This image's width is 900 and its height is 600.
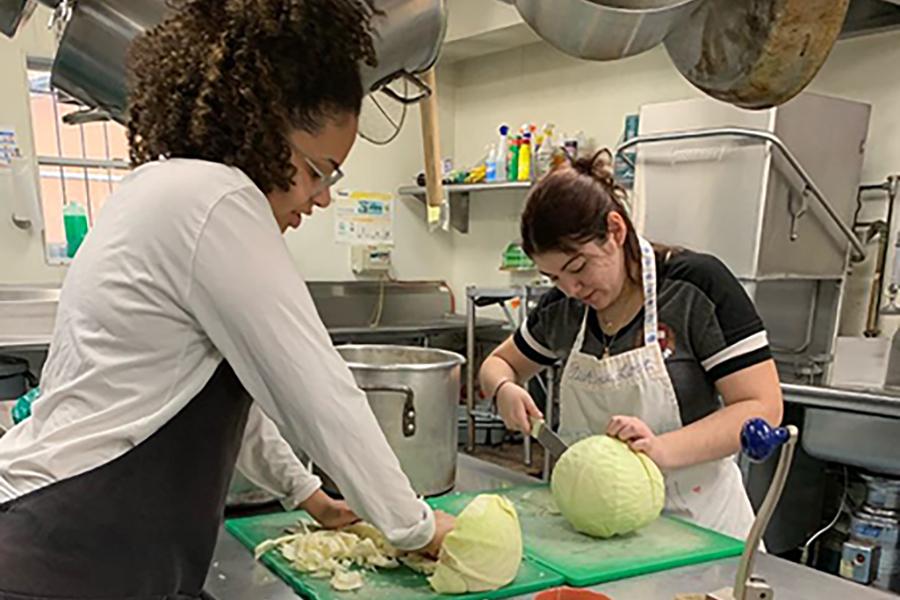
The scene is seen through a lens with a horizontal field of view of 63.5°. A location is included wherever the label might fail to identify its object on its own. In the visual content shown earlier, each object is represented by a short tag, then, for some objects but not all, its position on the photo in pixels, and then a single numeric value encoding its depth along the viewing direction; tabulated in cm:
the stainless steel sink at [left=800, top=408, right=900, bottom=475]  209
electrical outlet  438
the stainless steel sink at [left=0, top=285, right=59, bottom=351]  294
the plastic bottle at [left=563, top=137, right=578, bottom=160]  356
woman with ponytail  125
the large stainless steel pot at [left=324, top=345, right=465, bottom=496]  114
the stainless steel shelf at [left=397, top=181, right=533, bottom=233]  428
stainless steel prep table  92
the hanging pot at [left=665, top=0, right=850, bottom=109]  85
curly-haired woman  73
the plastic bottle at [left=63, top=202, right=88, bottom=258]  360
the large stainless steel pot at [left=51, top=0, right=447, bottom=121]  117
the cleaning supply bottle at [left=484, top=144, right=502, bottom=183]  401
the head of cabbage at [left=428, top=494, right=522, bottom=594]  89
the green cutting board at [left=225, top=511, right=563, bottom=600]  90
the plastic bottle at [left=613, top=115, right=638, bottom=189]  298
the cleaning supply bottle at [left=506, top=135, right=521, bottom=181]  389
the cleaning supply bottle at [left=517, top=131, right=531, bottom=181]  383
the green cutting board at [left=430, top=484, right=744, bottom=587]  99
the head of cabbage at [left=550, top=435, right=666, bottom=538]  108
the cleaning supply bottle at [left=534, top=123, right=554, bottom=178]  375
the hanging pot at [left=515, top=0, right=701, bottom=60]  84
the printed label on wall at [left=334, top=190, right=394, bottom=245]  436
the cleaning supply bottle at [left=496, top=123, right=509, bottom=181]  398
